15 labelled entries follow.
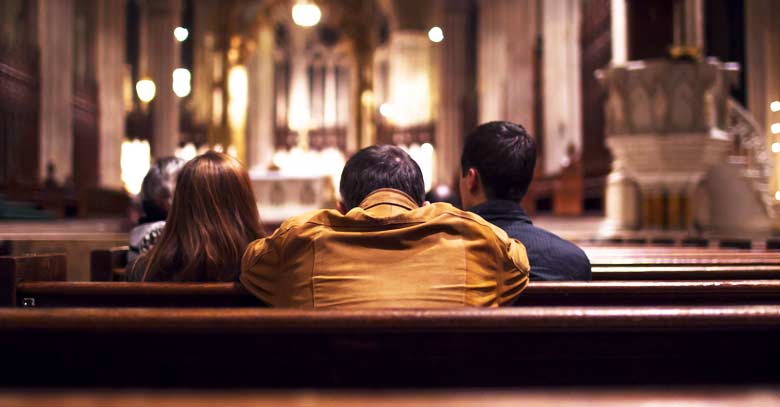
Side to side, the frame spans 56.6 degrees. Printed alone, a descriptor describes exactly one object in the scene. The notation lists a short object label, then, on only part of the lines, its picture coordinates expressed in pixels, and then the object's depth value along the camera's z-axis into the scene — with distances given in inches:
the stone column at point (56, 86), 518.3
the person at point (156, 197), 123.1
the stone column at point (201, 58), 820.6
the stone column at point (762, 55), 401.7
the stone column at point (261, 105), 800.3
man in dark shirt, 87.3
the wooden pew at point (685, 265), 94.4
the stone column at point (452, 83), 804.6
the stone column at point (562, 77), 494.9
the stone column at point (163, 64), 692.1
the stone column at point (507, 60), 573.3
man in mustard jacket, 64.6
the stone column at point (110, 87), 641.6
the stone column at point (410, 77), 842.8
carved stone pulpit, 279.7
